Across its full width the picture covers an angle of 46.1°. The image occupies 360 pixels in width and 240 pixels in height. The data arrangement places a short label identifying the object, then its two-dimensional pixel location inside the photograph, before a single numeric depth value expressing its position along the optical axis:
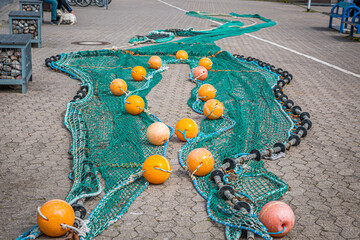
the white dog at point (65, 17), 18.09
